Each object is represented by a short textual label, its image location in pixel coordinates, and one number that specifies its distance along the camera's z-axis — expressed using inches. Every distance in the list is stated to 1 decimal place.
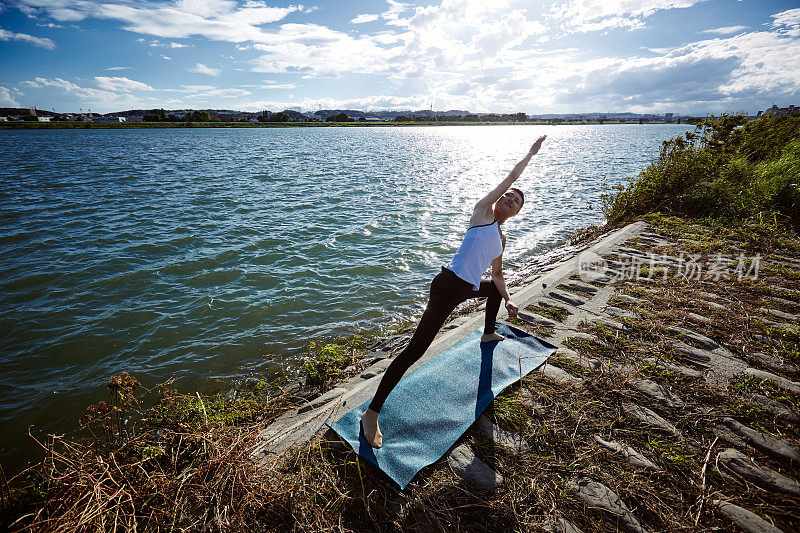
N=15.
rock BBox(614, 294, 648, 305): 237.1
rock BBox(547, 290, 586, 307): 245.7
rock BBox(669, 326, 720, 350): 183.7
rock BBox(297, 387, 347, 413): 173.6
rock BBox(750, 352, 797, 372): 164.1
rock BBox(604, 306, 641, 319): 221.0
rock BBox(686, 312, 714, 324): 204.2
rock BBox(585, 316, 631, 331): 207.7
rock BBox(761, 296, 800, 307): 218.9
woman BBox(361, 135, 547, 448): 139.6
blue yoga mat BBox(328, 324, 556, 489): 132.6
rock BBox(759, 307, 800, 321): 204.2
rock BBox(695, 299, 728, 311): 217.2
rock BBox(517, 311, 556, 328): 222.4
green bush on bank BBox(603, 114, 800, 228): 397.1
